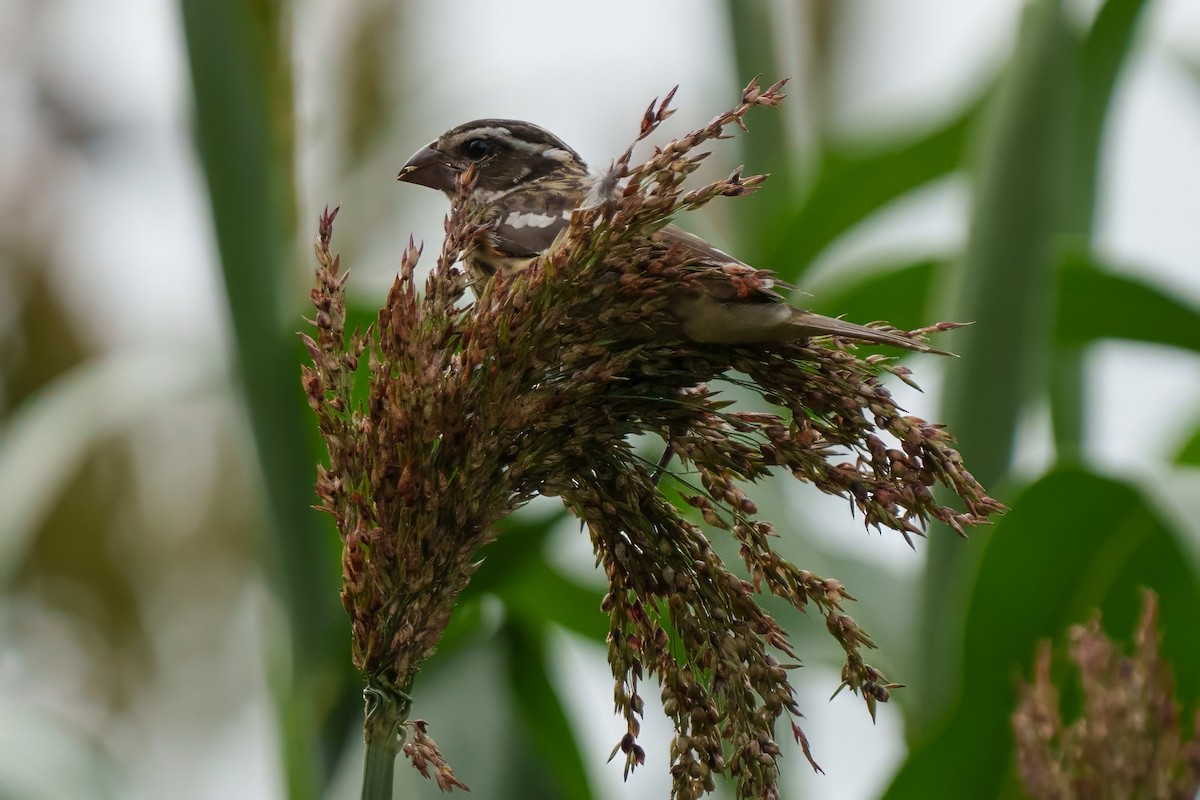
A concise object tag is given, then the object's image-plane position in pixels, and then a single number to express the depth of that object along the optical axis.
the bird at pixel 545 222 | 3.76
